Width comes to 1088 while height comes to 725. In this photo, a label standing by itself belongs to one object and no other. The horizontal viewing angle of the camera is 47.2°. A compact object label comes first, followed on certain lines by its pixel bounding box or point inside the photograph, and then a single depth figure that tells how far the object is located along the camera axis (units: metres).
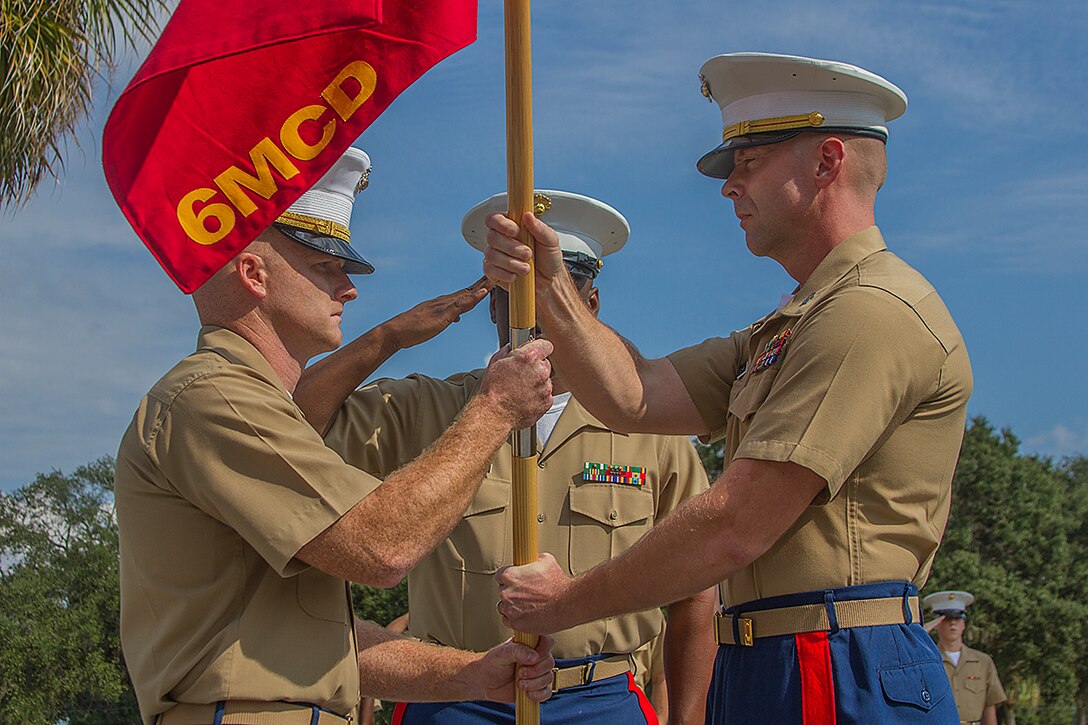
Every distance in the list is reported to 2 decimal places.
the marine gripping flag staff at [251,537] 2.99
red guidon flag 3.20
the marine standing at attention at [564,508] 4.47
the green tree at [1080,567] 30.25
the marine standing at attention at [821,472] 3.11
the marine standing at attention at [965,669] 14.23
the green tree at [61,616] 27.19
